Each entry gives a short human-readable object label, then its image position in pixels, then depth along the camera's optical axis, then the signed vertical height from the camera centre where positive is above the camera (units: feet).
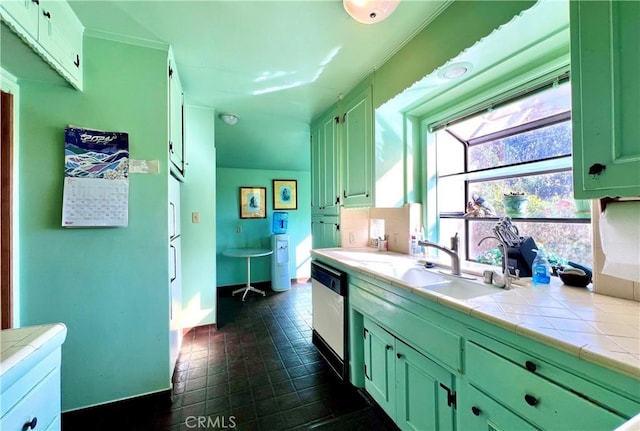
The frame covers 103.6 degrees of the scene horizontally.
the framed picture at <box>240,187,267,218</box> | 14.62 +1.00
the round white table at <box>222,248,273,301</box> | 12.87 -1.80
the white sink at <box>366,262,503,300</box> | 4.23 -1.19
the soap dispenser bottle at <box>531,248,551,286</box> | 3.97 -0.86
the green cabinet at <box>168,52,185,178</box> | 5.80 +2.54
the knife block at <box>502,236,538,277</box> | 4.32 -0.70
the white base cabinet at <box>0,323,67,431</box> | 2.06 -1.44
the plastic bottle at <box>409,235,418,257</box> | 6.65 -0.77
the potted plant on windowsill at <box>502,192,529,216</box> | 4.89 +0.26
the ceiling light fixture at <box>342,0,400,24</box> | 3.95 +3.36
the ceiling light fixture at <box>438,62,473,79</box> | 4.57 +2.76
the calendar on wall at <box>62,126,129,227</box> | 4.86 +0.84
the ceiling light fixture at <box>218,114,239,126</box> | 9.12 +3.71
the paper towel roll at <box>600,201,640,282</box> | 2.90 -0.29
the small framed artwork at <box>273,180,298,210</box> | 15.29 +1.48
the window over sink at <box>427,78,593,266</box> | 4.31 +0.87
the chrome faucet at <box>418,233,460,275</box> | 4.94 -0.73
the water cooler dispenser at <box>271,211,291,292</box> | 13.99 -2.48
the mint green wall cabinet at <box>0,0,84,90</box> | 3.39 +2.94
